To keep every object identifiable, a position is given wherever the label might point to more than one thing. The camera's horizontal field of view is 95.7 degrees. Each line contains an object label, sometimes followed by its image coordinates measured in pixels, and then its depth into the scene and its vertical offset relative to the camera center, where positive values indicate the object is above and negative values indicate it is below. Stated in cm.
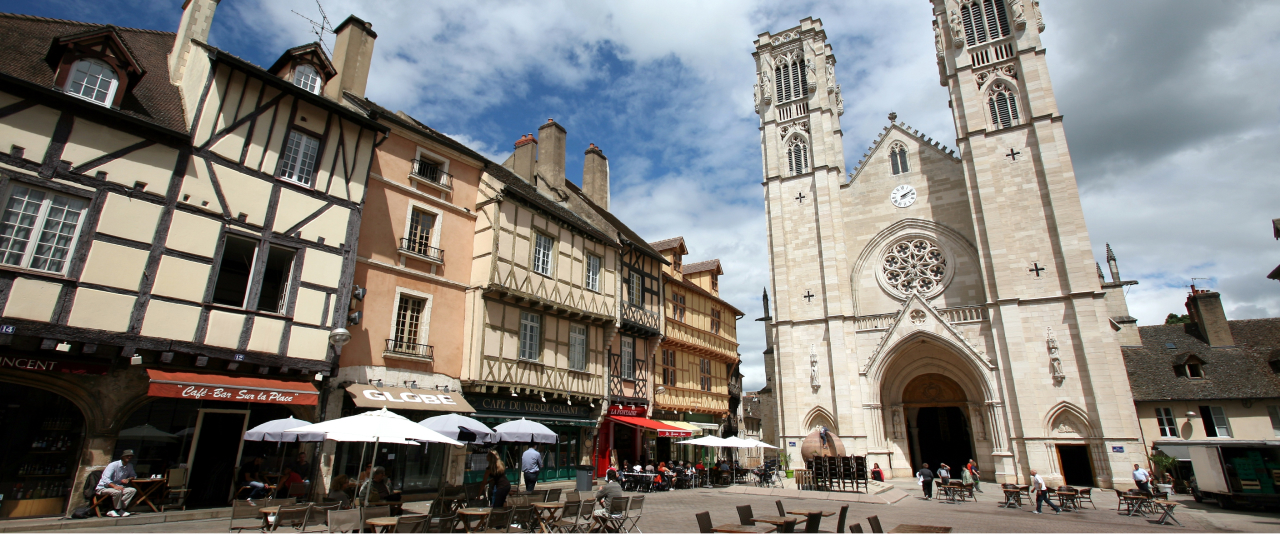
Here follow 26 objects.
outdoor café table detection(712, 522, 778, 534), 686 -103
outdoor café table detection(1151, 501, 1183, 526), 1156 -126
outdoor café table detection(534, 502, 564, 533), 816 -102
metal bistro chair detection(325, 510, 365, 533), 656 -92
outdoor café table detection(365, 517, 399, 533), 678 -96
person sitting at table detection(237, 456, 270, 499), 957 -70
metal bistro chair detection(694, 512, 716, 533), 667 -92
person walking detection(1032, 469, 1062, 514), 1329 -109
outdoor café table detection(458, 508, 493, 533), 754 -101
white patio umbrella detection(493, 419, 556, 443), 1109 +12
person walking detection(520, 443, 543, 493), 1089 -49
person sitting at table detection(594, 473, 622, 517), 844 -83
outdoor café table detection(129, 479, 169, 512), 870 -77
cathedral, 1964 +602
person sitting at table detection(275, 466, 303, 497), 993 -71
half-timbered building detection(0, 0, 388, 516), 837 +298
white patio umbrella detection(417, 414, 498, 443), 980 +20
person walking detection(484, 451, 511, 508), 865 -69
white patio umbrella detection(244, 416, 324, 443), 871 +5
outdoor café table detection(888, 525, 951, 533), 648 -96
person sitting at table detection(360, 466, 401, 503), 860 -75
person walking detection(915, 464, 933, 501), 1580 -103
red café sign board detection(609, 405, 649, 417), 1839 +89
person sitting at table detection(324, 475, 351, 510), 817 -79
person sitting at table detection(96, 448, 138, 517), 830 -72
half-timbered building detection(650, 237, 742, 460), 2261 +370
